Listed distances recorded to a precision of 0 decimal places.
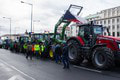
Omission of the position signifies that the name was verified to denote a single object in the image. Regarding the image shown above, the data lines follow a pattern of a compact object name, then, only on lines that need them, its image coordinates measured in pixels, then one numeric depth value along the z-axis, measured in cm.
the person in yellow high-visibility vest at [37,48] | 992
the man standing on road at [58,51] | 726
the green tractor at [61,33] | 897
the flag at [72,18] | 877
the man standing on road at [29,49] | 959
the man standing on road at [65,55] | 648
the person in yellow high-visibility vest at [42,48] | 956
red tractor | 559
